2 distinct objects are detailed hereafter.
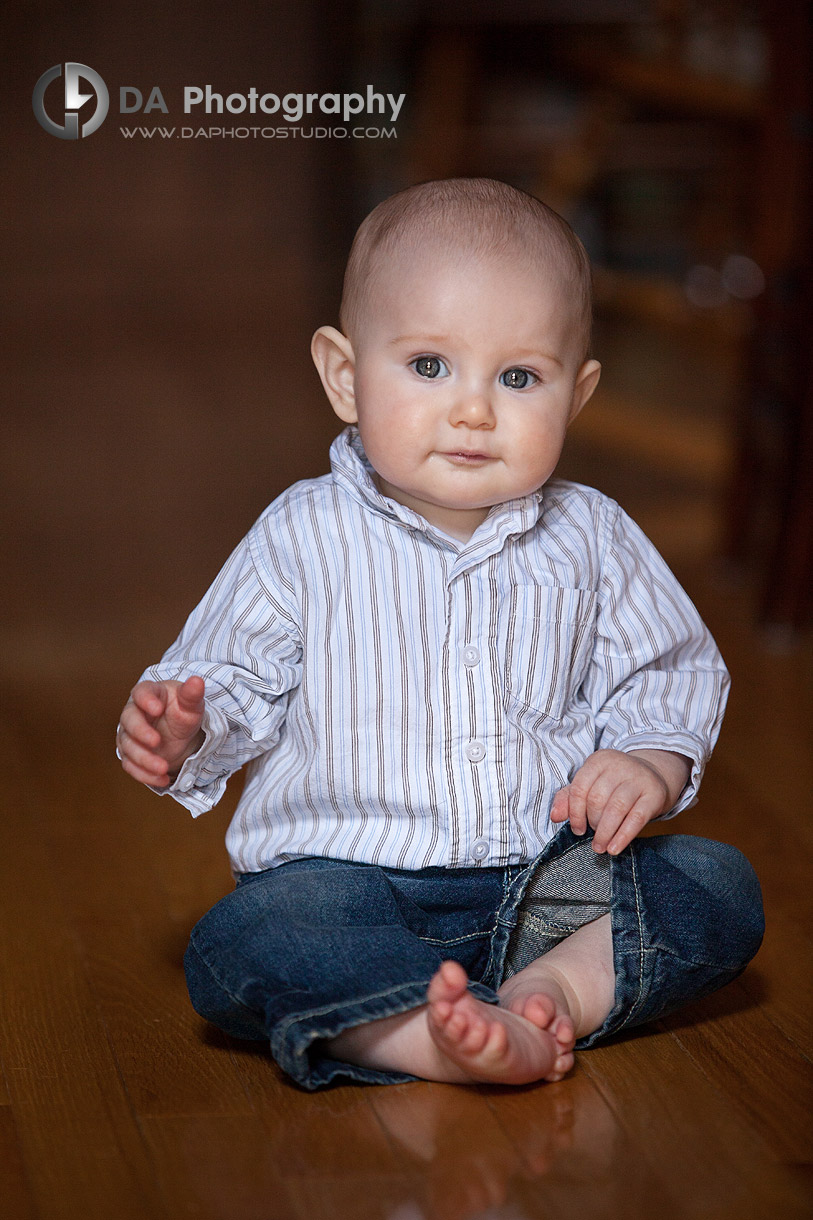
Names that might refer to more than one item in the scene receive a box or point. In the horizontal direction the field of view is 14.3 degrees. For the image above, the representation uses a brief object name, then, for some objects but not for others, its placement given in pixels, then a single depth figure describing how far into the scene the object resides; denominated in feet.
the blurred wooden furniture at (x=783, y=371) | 8.03
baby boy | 5.04
